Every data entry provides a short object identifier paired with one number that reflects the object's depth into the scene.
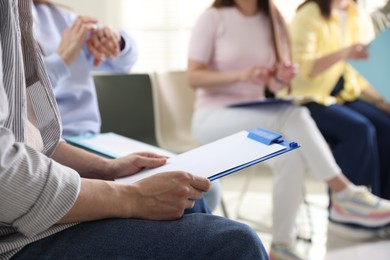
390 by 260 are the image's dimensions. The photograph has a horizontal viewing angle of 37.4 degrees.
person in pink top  2.19
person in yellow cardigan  2.58
